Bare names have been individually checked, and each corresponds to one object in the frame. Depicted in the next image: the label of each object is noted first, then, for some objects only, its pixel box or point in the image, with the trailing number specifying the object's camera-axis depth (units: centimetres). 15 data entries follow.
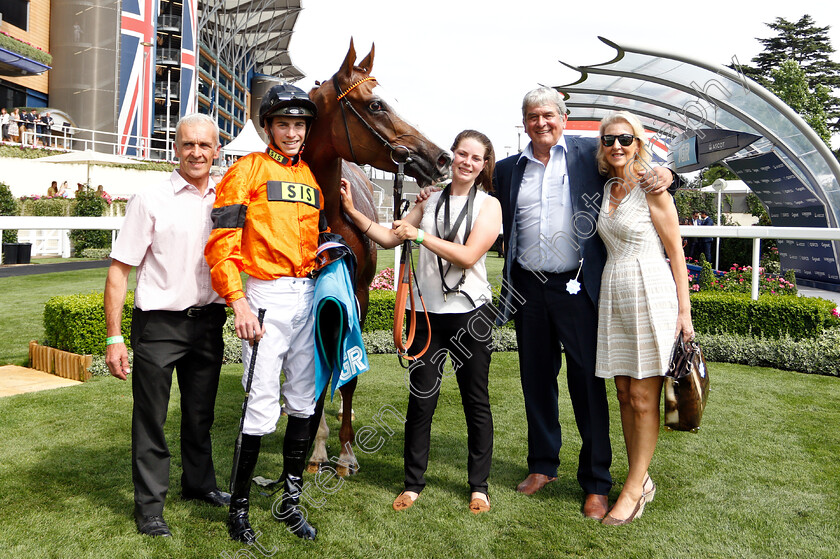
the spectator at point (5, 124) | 1960
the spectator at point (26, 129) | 2016
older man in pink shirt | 255
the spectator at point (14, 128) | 1967
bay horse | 288
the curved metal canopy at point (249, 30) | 4247
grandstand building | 2502
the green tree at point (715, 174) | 2911
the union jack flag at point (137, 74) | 2758
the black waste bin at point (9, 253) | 1132
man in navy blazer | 296
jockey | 233
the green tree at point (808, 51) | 3838
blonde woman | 272
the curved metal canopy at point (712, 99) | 1009
